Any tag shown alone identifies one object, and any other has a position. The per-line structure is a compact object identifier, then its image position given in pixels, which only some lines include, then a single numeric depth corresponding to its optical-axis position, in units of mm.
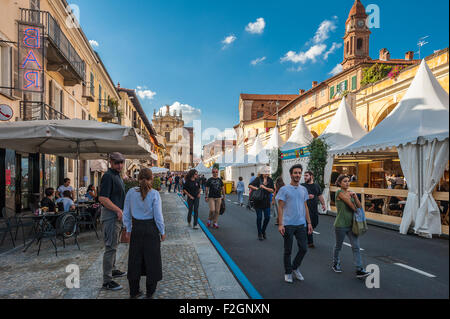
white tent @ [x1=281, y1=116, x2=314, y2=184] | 15352
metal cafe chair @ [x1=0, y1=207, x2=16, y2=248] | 6305
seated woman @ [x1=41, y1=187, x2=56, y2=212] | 7301
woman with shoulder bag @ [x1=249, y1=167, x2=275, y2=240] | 7102
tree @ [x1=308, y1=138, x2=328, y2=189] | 11664
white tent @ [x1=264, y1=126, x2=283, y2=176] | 16547
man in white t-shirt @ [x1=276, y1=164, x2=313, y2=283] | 4105
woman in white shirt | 3580
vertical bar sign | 9930
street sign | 9562
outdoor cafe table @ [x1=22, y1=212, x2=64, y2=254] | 5977
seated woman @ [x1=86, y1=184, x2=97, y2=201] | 10505
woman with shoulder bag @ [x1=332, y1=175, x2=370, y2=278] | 4133
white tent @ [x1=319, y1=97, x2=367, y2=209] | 9324
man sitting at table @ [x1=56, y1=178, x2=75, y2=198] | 9680
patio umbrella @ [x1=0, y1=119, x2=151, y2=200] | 5863
